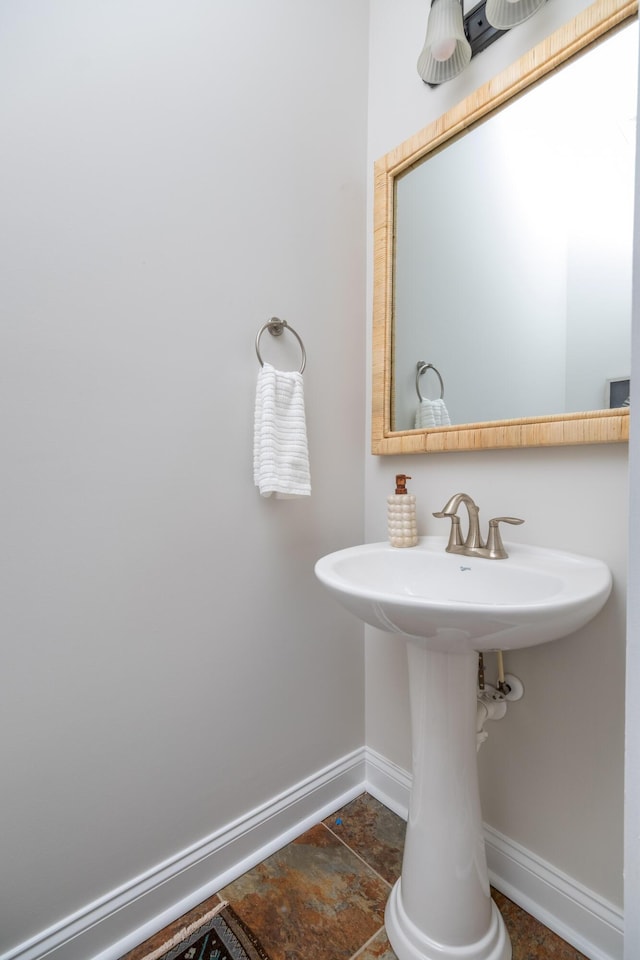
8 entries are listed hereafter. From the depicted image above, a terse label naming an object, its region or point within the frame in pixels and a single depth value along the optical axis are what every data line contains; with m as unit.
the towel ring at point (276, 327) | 1.11
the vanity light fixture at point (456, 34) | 1.02
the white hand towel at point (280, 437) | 1.04
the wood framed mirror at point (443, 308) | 0.86
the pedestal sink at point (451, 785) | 0.85
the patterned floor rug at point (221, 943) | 0.89
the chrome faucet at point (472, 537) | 0.95
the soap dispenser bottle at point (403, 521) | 1.11
